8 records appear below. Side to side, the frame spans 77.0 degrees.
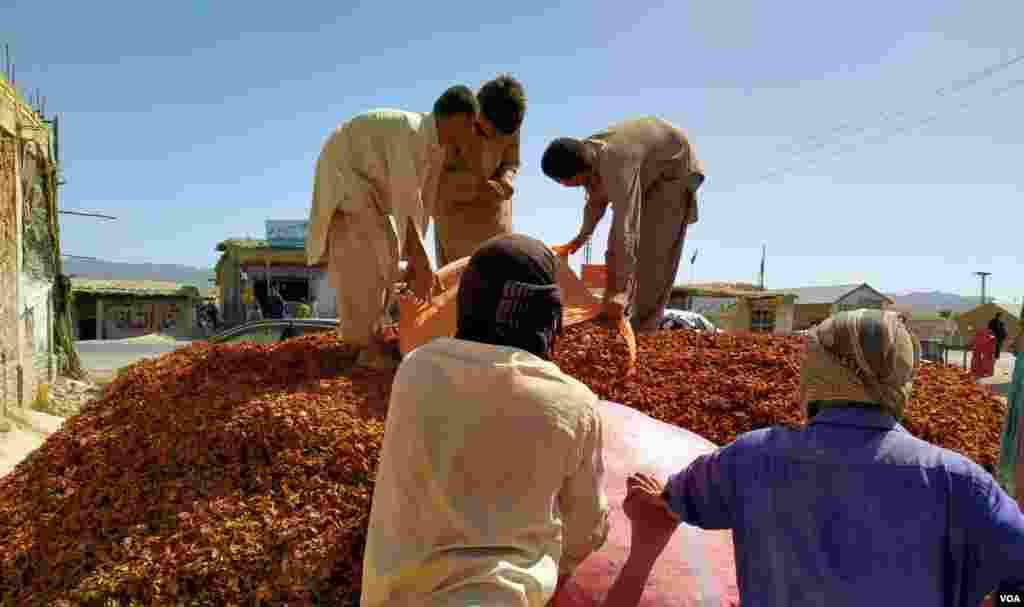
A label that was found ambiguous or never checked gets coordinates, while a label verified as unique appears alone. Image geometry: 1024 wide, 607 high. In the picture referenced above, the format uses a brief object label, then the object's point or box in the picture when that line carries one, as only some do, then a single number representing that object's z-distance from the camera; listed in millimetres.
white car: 12710
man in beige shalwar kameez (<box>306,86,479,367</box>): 3121
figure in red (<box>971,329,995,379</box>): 10977
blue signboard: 22672
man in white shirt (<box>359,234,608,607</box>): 1227
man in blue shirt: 1120
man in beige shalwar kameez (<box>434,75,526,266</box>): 4094
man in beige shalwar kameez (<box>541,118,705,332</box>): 3543
